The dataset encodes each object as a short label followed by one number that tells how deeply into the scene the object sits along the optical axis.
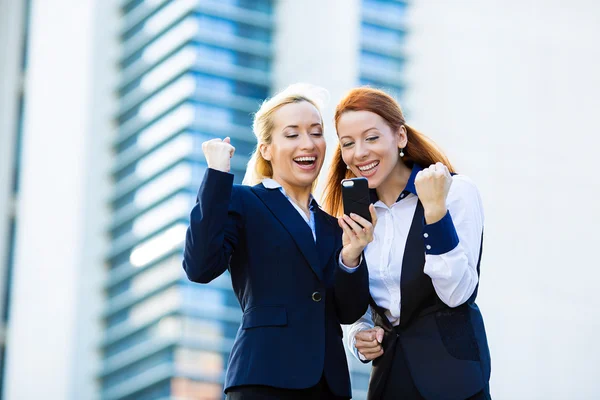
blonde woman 5.83
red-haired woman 5.91
